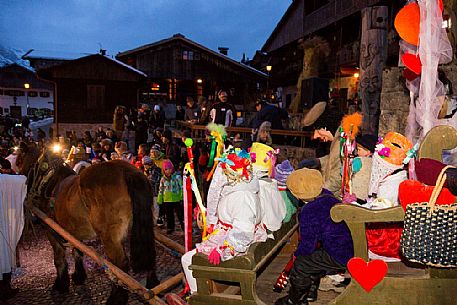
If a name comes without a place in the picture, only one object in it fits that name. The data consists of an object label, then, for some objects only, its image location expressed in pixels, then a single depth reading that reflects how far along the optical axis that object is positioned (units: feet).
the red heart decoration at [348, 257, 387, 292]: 8.03
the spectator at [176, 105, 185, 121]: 65.62
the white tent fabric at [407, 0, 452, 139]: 10.75
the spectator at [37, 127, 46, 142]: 46.51
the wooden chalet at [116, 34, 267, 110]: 82.07
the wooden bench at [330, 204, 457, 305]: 7.79
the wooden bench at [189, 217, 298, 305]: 9.30
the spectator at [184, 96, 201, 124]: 50.30
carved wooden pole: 27.86
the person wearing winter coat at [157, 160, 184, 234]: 25.18
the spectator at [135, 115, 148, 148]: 47.48
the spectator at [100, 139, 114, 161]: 34.47
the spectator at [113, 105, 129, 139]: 52.97
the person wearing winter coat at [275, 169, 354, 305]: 9.53
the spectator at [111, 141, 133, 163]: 27.27
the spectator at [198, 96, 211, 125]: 39.45
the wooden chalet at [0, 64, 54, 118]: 136.36
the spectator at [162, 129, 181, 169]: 27.86
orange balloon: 11.34
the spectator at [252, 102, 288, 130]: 30.55
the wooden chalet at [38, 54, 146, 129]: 68.90
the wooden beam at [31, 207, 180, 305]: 11.41
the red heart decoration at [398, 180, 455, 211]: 7.22
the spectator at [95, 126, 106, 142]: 51.31
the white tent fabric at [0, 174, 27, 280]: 16.34
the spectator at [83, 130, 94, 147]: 49.09
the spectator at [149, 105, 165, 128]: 60.59
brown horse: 15.46
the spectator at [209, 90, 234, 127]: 34.83
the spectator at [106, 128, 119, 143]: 48.62
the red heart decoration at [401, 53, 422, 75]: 11.23
